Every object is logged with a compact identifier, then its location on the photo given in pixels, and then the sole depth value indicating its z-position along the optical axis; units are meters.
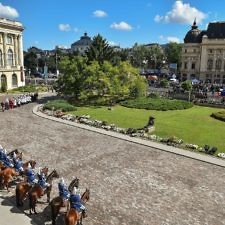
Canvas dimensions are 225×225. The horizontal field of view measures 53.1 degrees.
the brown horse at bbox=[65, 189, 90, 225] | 8.46
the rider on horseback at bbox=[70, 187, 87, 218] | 8.81
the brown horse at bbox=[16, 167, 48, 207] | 10.39
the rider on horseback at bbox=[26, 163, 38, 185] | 10.45
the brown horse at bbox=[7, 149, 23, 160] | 13.06
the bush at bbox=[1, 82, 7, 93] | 46.07
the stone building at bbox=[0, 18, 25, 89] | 49.27
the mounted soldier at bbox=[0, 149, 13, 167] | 12.02
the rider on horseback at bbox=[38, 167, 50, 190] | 10.28
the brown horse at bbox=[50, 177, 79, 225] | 9.11
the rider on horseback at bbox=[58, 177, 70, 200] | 9.40
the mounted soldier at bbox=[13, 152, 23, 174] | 11.98
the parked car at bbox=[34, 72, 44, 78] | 89.60
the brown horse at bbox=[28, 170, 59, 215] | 9.88
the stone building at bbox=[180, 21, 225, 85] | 71.38
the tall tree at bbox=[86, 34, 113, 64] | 39.43
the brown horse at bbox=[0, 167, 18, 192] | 11.63
